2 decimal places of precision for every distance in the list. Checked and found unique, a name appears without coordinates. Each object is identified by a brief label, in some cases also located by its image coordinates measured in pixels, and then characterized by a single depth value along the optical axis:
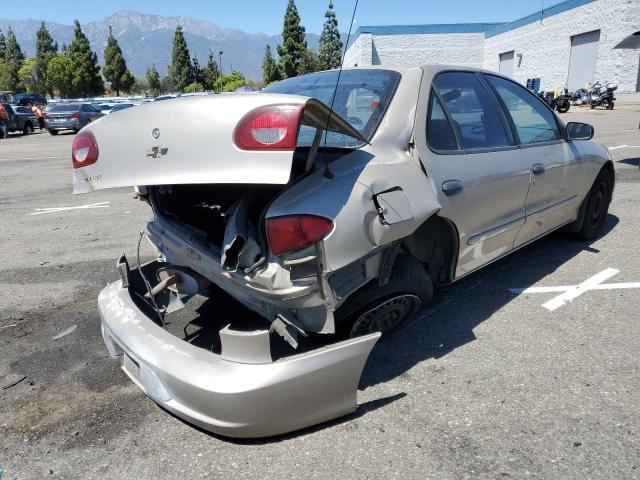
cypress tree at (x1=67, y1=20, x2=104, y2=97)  58.66
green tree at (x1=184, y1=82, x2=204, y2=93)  61.88
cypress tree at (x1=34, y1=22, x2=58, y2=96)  69.25
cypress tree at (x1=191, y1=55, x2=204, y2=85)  74.69
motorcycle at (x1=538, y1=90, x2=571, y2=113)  24.75
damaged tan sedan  2.05
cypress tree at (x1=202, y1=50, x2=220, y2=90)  74.51
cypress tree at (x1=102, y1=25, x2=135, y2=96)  63.22
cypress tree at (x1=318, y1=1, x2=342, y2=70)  41.72
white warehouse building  28.11
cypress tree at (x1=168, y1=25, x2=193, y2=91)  71.62
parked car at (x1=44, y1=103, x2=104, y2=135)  23.64
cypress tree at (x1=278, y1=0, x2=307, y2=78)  52.38
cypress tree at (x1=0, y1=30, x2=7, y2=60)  75.64
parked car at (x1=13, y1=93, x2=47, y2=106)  37.08
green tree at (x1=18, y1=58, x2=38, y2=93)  71.88
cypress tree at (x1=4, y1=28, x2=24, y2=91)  68.62
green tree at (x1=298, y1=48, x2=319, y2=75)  43.10
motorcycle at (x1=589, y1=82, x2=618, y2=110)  25.11
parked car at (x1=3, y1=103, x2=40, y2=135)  23.94
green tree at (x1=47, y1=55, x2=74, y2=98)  58.00
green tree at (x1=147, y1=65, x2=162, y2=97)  75.94
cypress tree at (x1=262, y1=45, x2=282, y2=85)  57.32
